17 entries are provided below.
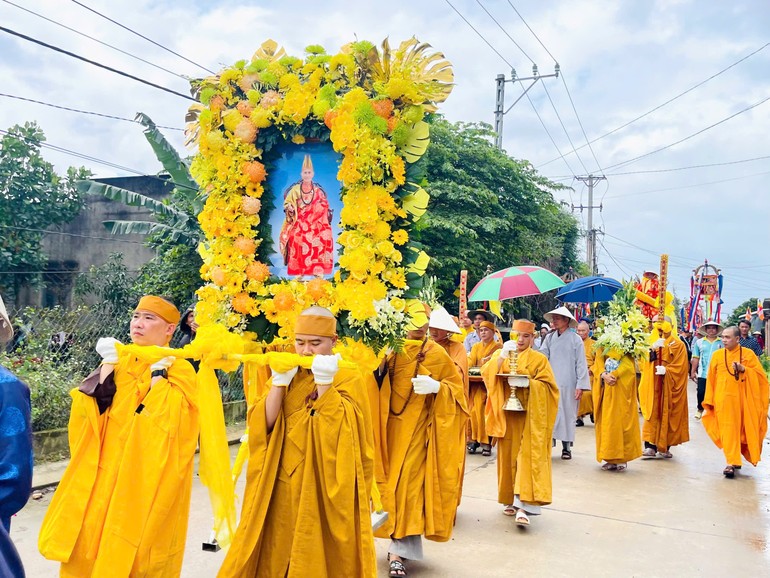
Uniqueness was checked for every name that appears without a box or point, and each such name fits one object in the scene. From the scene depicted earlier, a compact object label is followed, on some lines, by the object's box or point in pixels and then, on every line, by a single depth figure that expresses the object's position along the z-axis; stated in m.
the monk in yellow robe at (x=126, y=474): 3.69
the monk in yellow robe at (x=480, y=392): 9.64
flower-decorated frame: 4.12
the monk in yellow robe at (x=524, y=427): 6.35
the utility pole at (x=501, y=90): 24.34
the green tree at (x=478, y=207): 17.05
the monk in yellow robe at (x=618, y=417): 8.98
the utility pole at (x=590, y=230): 42.81
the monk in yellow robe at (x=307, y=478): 3.65
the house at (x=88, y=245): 15.89
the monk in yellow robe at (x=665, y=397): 9.74
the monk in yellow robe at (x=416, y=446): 5.12
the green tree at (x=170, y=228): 12.00
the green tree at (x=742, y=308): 36.28
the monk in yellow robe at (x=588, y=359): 12.20
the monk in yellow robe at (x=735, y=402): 8.78
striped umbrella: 9.67
